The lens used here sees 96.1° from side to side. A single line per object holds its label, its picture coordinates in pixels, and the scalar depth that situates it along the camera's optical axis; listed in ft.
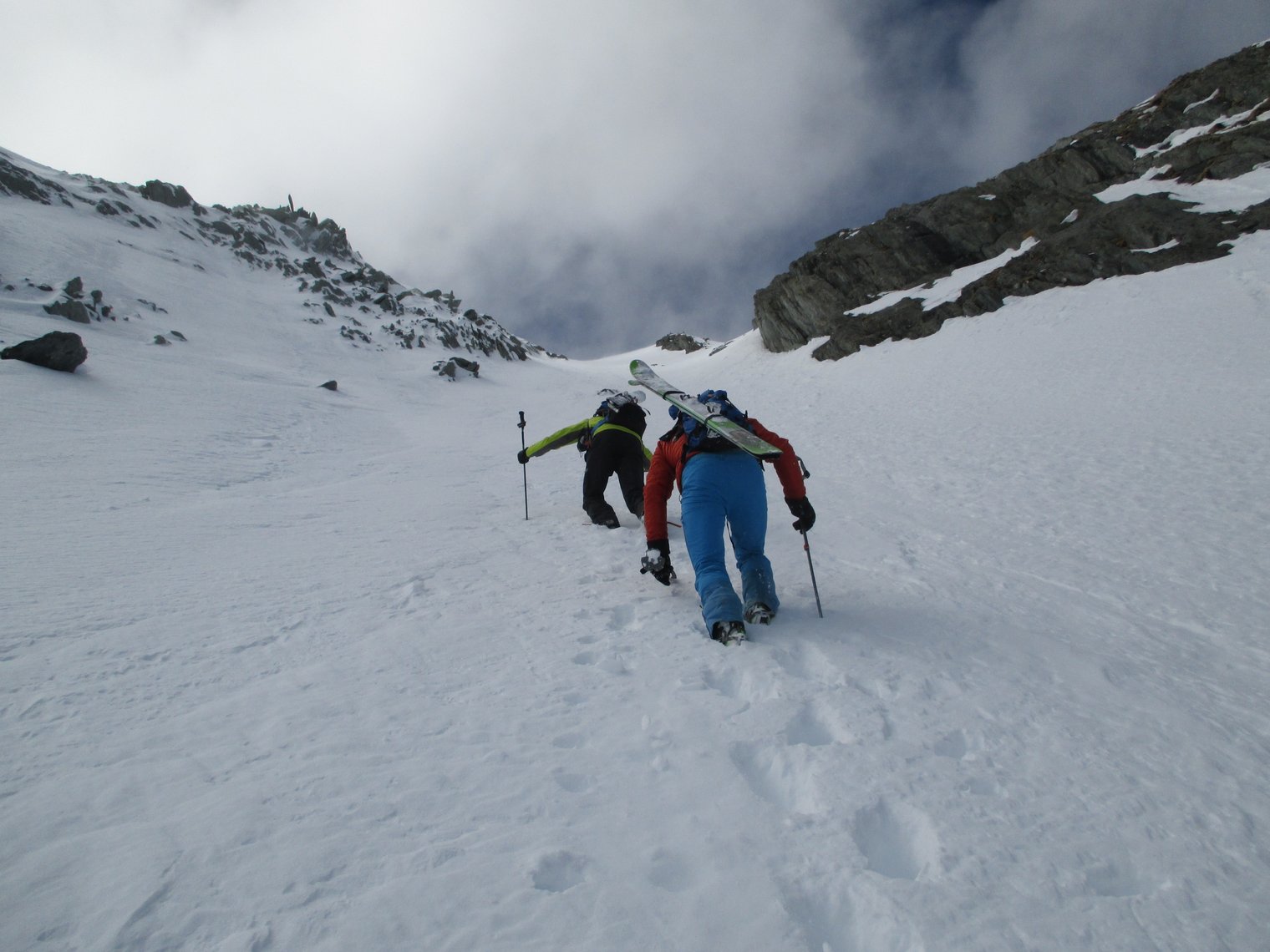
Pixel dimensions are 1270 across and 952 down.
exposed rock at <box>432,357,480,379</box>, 103.19
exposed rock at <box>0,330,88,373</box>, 41.32
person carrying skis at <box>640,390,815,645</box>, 13.21
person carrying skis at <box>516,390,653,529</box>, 23.67
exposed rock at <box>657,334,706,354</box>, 319.68
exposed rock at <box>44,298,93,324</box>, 64.59
